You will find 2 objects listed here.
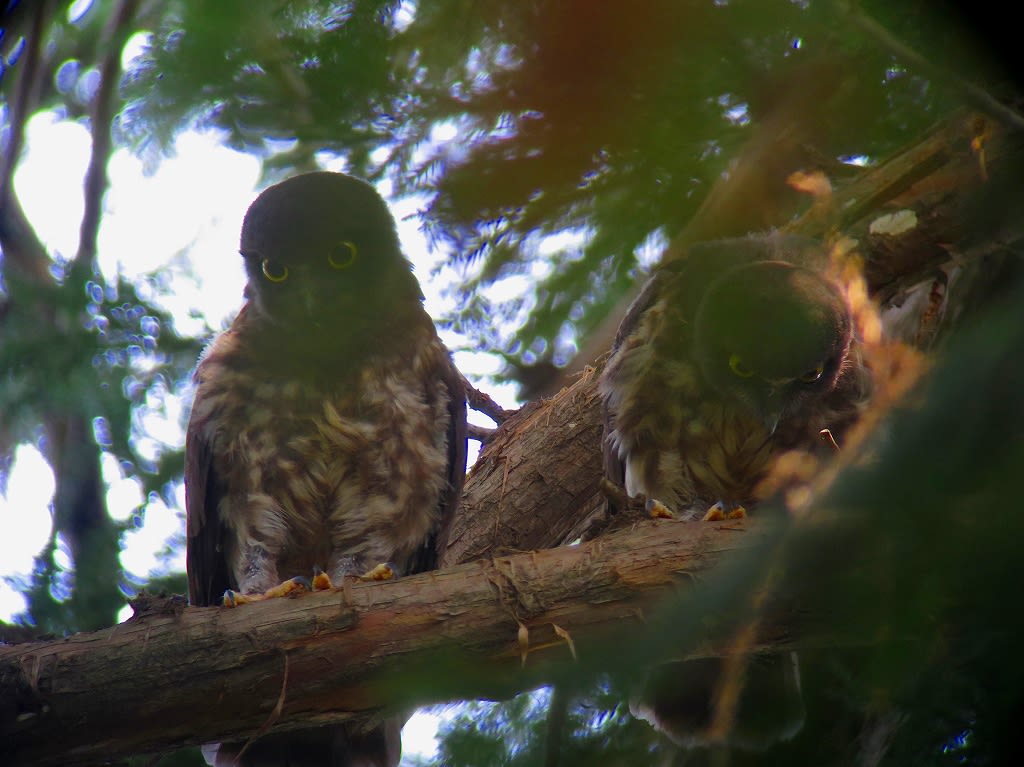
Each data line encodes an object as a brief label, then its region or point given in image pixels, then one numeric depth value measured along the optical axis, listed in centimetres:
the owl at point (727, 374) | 823
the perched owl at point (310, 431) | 894
